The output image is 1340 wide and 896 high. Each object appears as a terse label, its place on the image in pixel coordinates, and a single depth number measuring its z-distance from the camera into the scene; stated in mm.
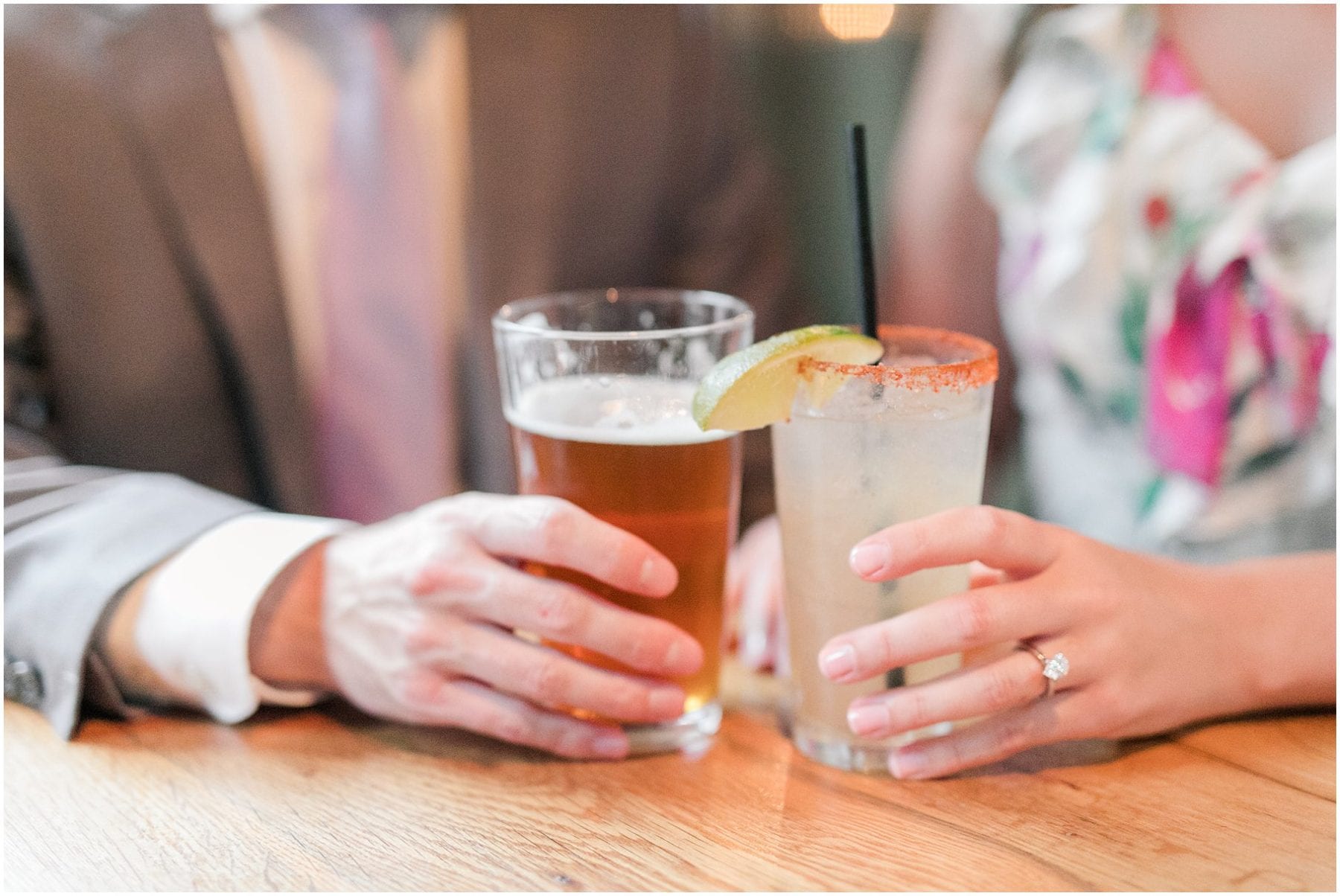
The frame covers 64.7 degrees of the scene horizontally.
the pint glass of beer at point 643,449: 859
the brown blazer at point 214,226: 1476
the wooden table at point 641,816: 718
